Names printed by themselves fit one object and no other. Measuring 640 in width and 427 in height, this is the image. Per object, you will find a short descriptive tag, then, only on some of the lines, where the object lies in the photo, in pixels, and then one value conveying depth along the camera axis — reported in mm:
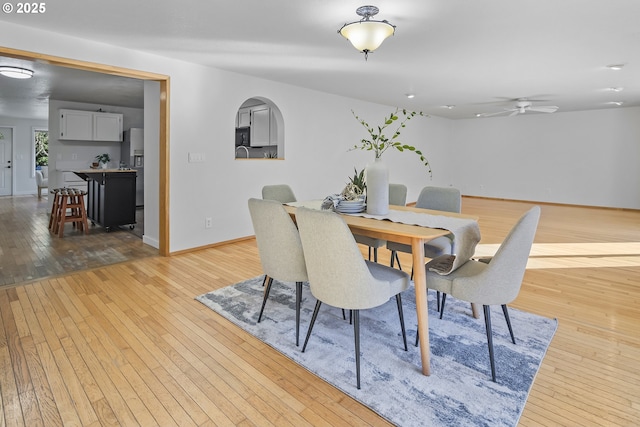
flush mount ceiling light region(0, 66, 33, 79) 4452
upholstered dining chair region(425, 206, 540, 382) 1893
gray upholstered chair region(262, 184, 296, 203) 3345
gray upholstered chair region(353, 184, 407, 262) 3518
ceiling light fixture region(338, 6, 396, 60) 2506
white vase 2521
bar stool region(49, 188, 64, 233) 5364
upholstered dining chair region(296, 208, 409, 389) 1829
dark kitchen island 5289
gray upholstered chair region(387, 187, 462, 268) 2887
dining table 1955
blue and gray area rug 1712
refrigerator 7379
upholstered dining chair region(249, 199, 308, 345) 2209
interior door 9766
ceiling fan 6582
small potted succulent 2732
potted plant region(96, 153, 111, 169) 7418
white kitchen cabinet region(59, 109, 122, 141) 6836
